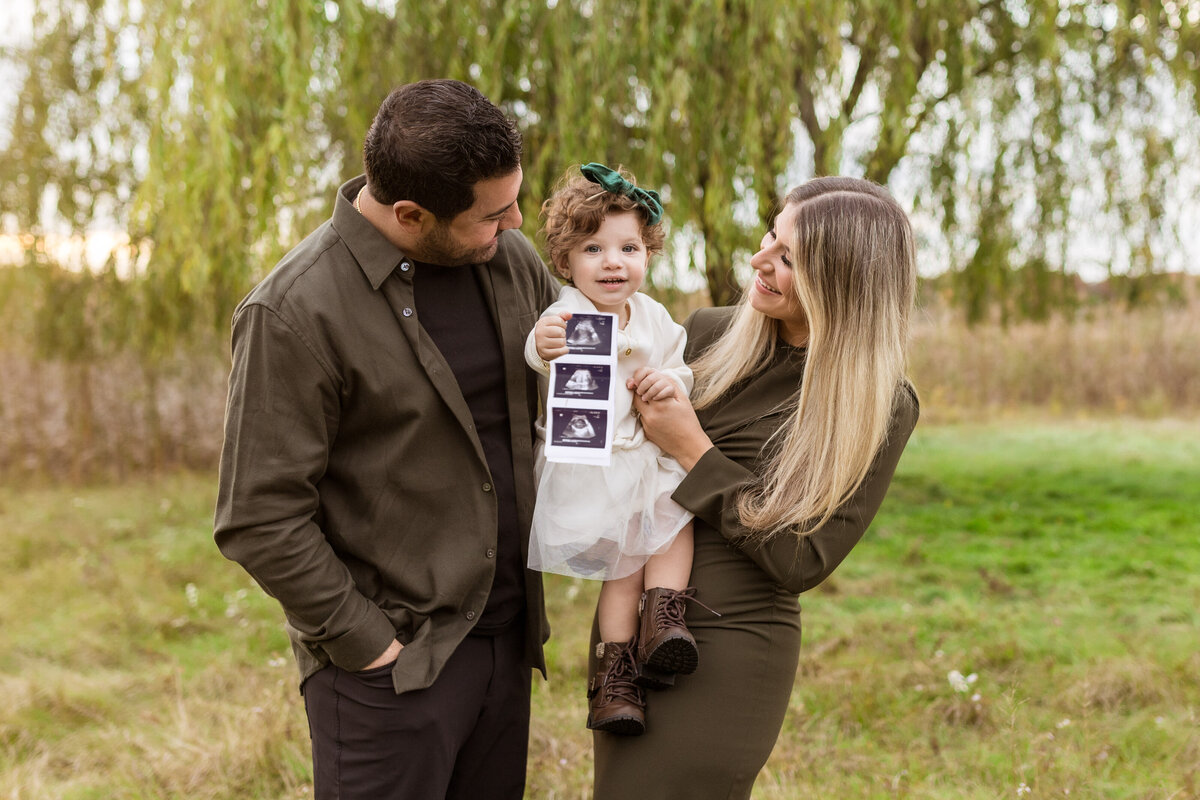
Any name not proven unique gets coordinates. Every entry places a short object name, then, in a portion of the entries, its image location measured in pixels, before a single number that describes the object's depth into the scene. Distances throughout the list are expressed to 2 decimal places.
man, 1.73
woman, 1.94
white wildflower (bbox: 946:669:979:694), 3.91
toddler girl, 1.96
